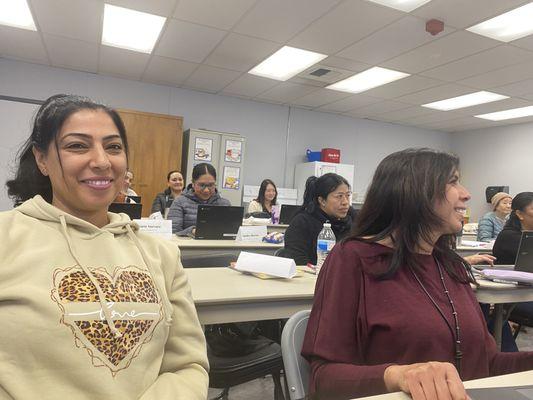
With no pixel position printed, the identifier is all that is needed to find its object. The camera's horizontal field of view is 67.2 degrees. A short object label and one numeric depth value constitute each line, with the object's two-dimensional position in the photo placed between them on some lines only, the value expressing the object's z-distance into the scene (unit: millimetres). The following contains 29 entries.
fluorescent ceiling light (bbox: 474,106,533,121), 6508
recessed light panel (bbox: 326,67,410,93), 5094
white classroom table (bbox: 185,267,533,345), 1561
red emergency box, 7168
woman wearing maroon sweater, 977
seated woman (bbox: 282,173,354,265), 2513
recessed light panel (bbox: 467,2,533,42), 3453
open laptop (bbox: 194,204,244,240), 3311
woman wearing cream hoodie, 838
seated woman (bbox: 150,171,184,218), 4920
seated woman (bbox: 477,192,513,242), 4445
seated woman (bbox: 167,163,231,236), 3711
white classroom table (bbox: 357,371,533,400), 782
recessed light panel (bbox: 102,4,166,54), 3912
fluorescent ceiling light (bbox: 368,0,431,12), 3297
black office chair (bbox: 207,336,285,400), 1458
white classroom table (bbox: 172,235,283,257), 2965
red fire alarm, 3600
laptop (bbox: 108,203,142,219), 3033
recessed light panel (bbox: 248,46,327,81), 4629
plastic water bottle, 2318
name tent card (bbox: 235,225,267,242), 3303
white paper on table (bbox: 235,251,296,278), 1953
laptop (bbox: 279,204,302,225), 4887
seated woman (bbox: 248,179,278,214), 5672
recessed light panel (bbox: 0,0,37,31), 3875
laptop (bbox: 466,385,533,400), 775
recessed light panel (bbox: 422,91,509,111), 5855
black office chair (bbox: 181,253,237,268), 2822
